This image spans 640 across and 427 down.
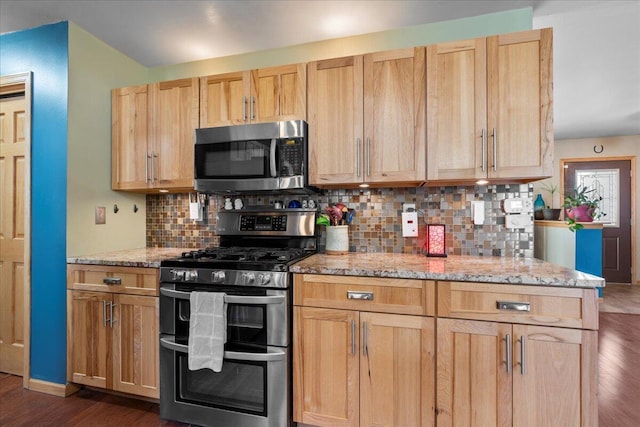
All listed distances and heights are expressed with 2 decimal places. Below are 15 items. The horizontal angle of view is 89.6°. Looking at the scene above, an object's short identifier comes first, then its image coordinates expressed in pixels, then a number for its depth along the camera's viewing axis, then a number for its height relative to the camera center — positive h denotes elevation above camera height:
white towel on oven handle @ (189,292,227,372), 1.70 -0.61
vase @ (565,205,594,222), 4.24 +0.02
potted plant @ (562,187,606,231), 4.23 +0.08
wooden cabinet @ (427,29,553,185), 1.75 +0.60
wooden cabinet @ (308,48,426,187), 1.92 +0.59
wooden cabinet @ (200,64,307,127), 2.11 +0.80
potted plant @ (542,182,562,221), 3.90 +0.01
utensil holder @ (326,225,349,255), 2.16 -0.16
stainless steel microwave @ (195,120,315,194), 2.03 +0.37
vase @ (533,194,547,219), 4.07 +0.10
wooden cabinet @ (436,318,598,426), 1.36 -0.71
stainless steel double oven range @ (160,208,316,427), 1.68 -0.70
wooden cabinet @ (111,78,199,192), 2.31 +0.59
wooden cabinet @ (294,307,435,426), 1.54 -0.77
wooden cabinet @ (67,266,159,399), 1.94 -0.76
